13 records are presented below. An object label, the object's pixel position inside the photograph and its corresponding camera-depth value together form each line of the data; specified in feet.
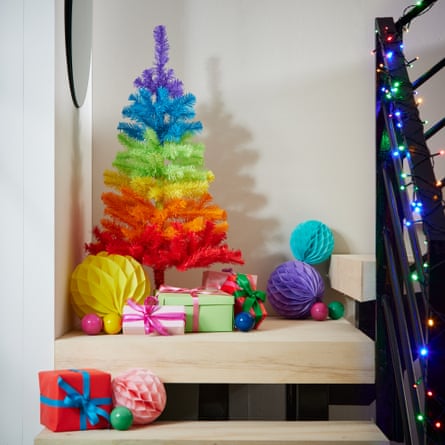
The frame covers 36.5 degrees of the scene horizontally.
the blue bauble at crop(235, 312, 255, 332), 6.17
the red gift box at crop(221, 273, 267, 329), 6.40
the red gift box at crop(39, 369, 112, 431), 5.22
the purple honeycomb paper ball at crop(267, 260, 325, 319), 7.13
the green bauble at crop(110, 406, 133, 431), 5.25
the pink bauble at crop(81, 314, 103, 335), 6.07
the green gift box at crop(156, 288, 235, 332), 6.21
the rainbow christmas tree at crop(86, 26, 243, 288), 6.68
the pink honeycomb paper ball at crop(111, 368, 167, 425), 5.36
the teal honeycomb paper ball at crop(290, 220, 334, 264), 7.47
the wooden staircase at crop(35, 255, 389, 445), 5.77
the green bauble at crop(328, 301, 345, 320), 7.25
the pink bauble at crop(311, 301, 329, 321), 7.11
